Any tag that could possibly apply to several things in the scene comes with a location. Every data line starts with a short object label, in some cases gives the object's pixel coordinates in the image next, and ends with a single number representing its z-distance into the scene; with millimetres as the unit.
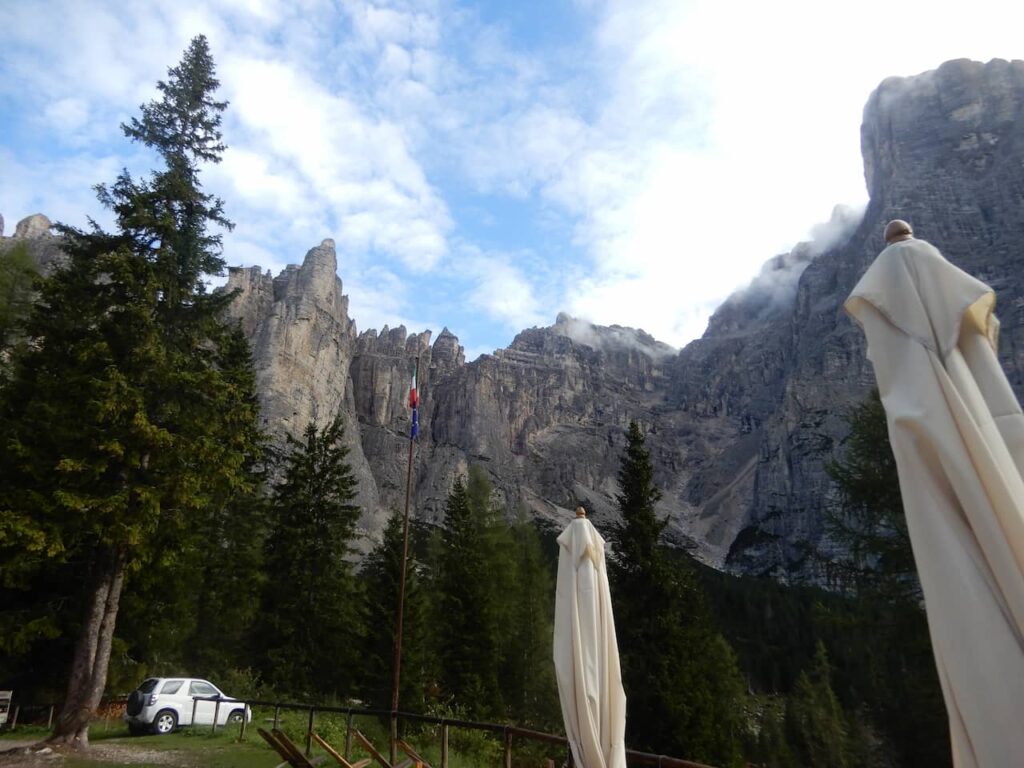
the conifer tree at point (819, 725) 24109
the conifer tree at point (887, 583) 12578
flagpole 9805
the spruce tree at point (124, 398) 10352
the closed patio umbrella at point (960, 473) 1666
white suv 12898
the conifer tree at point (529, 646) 24578
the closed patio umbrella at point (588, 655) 5475
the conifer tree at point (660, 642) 15945
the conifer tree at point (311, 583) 22438
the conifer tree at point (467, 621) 22578
